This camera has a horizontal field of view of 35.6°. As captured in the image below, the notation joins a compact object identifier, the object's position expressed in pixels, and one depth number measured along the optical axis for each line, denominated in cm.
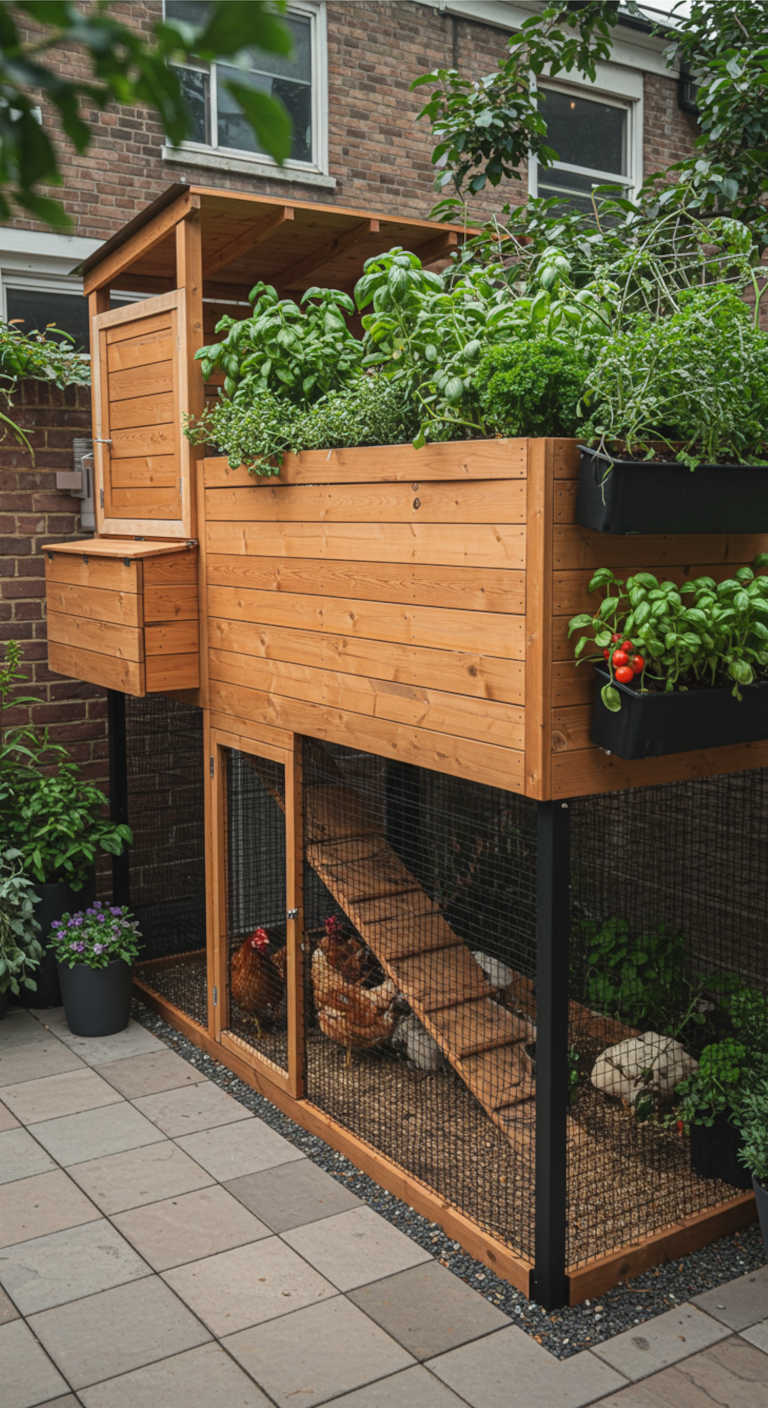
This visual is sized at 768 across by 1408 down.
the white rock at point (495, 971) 513
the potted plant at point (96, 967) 537
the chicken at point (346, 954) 508
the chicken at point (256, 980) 517
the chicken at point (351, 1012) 479
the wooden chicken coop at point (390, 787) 335
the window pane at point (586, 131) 934
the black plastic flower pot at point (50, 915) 566
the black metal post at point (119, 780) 601
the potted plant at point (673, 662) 304
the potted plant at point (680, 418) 300
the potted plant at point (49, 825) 562
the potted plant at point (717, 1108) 392
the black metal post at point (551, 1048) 330
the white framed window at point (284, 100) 770
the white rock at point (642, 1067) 437
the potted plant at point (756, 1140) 360
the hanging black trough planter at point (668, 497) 295
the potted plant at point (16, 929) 540
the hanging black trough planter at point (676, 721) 303
